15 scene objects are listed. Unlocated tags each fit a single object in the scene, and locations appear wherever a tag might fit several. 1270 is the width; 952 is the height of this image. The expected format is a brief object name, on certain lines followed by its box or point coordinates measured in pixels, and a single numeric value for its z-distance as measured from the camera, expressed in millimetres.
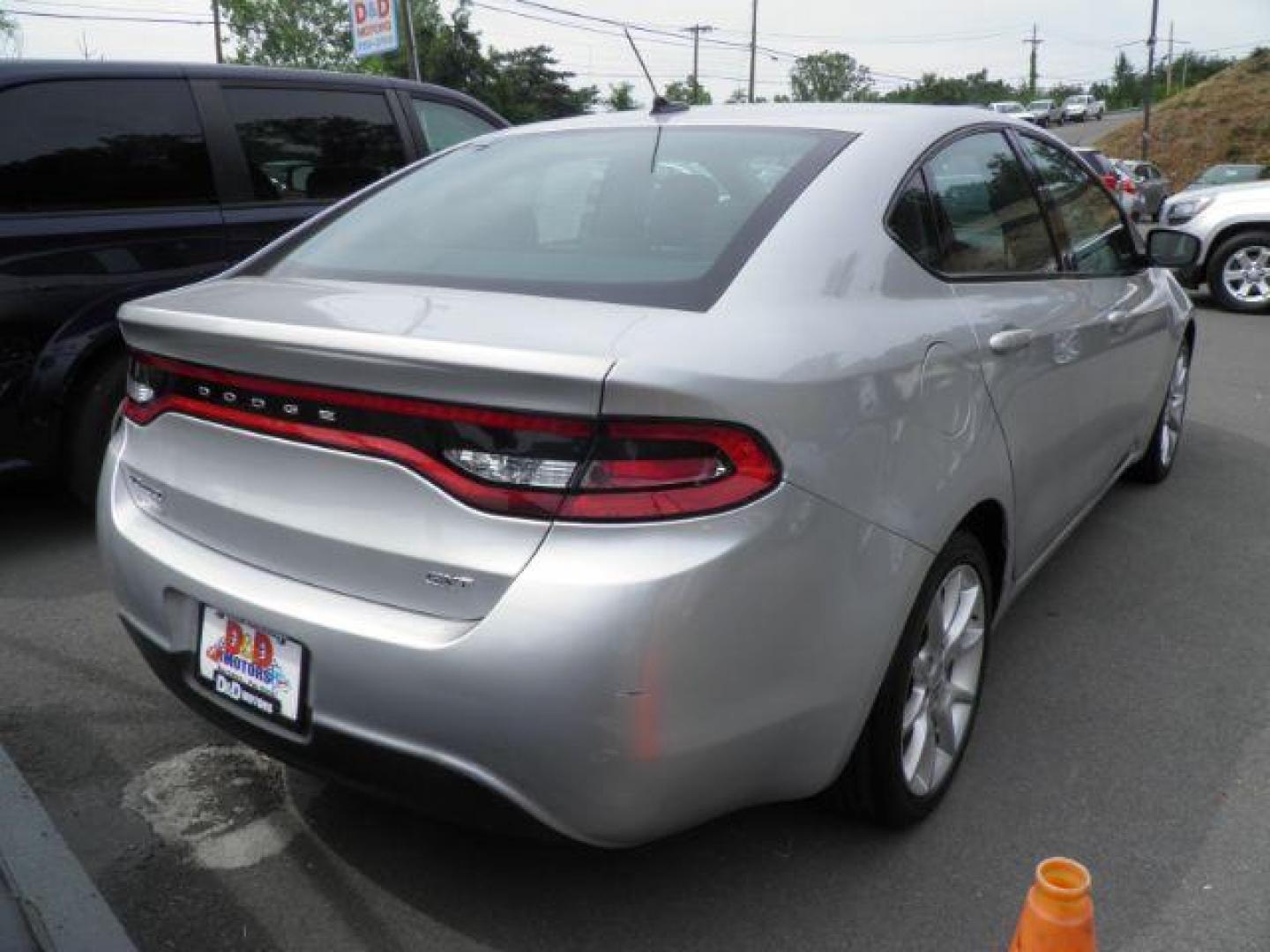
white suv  10234
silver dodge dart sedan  1771
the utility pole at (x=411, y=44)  24109
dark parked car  3996
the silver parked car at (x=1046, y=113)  68938
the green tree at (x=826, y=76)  87375
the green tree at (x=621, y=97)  64500
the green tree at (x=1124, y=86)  87438
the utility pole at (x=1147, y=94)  41438
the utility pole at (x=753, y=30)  43875
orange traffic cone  1536
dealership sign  26344
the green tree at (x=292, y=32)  63344
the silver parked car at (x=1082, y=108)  71500
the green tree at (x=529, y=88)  66375
